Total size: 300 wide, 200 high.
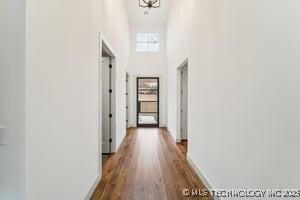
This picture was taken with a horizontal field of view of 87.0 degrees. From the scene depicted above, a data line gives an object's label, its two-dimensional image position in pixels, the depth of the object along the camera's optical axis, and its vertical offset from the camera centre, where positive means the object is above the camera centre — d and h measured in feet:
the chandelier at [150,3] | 14.42 +9.06
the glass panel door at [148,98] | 23.38 +0.17
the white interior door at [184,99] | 15.82 +0.01
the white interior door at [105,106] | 12.27 -0.53
